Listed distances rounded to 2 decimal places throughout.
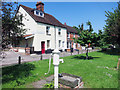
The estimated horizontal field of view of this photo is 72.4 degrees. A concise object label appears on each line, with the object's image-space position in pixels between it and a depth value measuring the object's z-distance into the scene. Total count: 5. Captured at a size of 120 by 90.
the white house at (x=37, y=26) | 15.48
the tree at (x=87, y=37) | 9.44
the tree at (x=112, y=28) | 13.14
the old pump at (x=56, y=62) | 2.56
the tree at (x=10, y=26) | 3.85
